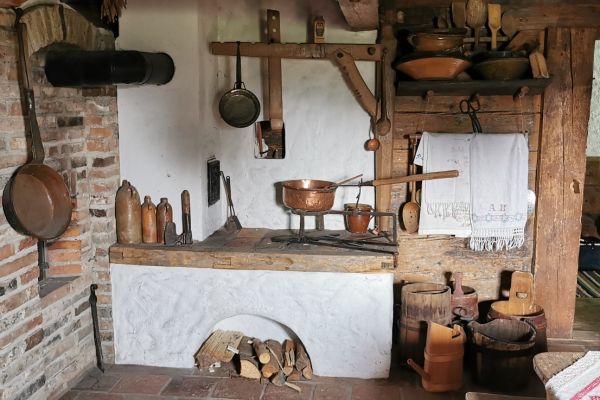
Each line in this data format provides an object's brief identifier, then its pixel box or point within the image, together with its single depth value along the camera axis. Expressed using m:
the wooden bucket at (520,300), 3.92
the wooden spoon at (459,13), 3.77
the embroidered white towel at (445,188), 3.88
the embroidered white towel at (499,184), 3.85
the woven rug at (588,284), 5.10
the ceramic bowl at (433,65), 3.56
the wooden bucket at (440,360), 3.46
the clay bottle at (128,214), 3.69
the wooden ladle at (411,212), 3.99
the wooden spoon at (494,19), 3.73
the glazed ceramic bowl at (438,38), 3.60
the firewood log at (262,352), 3.62
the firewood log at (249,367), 3.61
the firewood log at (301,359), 3.64
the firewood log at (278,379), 3.55
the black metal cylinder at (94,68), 3.22
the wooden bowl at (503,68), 3.62
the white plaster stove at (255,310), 3.54
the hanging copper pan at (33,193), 2.88
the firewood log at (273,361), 3.59
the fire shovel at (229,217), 4.07
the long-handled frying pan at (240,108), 3.85
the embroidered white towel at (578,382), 1.98
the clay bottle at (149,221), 3.72
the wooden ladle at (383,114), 3.82
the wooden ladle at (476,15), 3.71
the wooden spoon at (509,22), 3.78
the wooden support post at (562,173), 3.80
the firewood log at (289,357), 3.63
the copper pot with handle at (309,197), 3.64
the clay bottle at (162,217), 3.74
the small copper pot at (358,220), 3.88
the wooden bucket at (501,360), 3.44
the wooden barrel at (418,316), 3.67
